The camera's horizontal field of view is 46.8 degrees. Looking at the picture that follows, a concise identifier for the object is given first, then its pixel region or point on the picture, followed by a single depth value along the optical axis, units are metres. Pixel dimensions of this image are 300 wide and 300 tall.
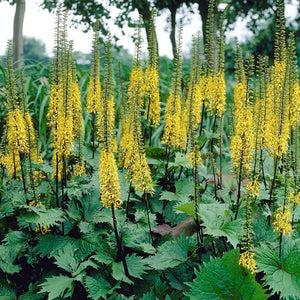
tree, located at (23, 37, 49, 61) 81.44
